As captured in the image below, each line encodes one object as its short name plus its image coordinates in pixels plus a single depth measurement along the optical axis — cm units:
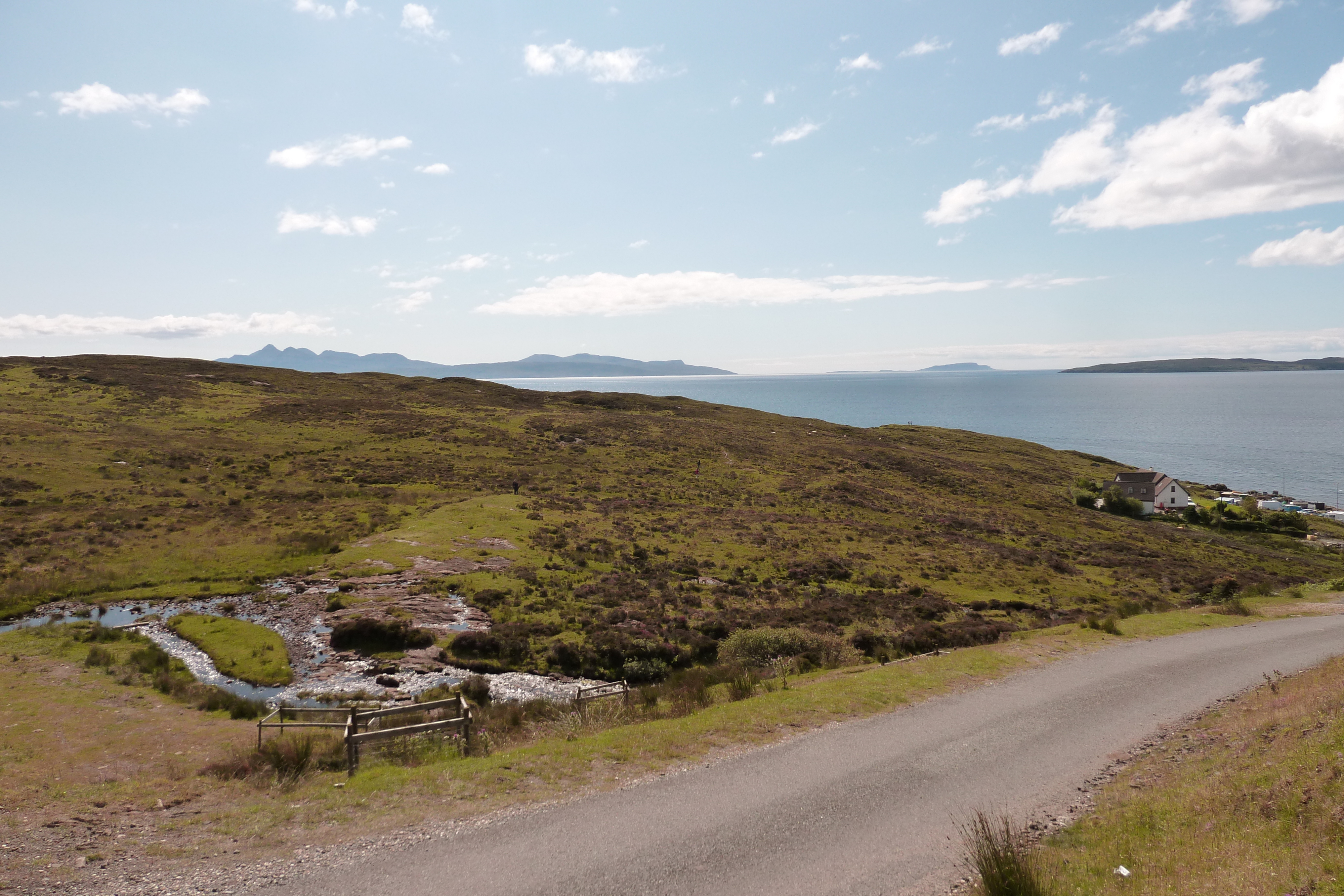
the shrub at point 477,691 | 2358
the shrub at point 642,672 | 2836
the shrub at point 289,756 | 1457
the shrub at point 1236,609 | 3484
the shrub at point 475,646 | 2838
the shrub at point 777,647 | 2845
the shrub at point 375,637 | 2834
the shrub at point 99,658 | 2464
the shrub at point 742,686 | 2081
